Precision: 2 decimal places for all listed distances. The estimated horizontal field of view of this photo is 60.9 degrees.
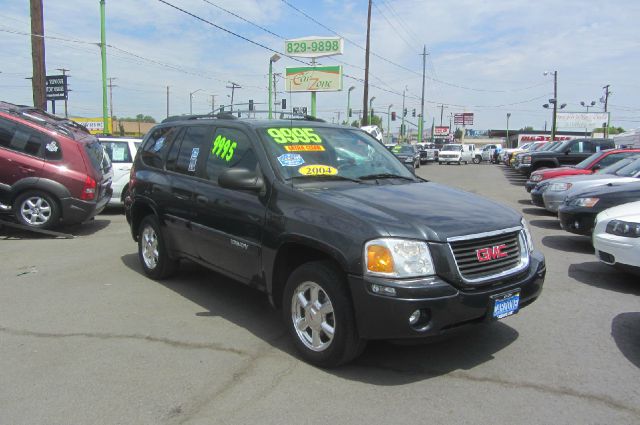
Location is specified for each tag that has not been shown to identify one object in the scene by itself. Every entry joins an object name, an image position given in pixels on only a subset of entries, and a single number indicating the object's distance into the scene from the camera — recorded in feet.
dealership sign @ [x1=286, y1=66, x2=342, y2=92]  137.90
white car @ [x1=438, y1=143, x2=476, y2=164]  142.51
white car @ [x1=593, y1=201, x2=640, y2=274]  18.65
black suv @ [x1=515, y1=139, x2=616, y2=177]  63.67
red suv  30.40
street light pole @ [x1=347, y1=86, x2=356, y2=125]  203.42
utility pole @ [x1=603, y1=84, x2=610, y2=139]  246.43
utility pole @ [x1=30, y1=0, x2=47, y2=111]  47.88
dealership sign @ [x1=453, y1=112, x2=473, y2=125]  414.49
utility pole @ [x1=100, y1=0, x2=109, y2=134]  72.23
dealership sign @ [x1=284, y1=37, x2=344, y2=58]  134.21
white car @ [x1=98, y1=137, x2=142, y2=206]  39.47
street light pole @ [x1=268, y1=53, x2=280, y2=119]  105.40
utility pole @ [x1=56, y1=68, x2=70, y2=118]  174.25
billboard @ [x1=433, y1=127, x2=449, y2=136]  392.27
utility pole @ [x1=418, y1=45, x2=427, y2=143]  223.30
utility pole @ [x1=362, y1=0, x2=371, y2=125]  121.39
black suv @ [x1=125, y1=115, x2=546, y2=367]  11.66
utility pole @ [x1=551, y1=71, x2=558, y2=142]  181.27
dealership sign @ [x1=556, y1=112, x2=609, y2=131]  262.06
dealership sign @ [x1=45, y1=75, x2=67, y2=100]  140.05
